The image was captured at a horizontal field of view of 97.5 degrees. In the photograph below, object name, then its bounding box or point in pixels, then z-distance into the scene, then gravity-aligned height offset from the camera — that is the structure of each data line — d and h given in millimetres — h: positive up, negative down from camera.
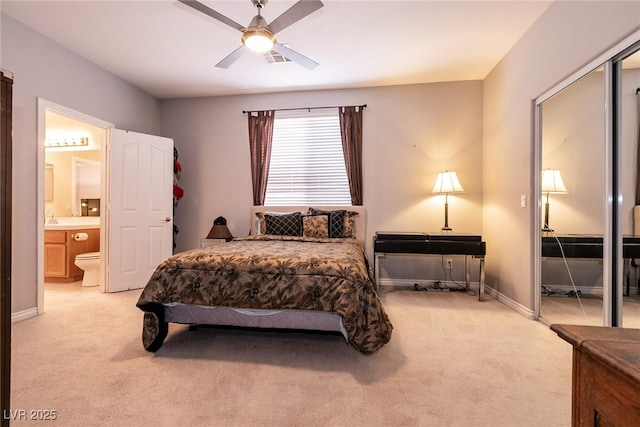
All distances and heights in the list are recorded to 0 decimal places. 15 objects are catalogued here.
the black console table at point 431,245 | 3250 -375
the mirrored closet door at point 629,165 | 1777 +319
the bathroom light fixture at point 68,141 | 4617 +1143
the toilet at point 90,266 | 3777 -767
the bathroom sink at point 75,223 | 3971 -196
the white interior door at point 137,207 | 3580 +48
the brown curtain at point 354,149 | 3998 +906
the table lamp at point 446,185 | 3549 +358
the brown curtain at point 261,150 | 4207 +930
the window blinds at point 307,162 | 4117 +742
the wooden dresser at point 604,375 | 485 -306
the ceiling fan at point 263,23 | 1895 +1373
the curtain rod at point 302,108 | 4020 +1540
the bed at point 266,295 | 1874 -579
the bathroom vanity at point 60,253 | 4023 -612
